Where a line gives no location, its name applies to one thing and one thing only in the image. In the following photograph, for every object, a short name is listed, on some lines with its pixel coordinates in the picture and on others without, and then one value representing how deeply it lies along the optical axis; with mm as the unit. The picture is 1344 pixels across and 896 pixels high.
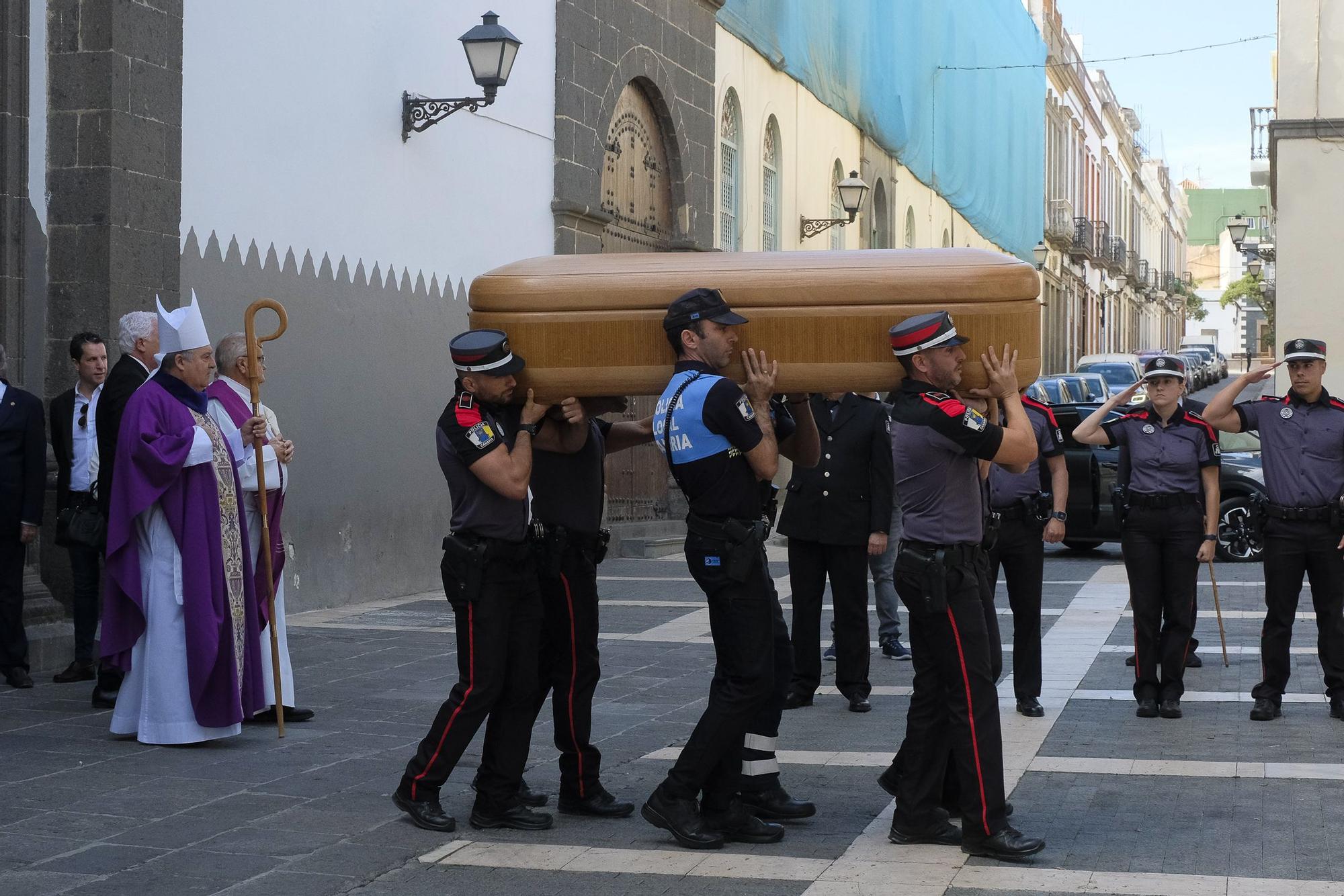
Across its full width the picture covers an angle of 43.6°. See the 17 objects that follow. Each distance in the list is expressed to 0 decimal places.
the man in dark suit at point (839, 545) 8352
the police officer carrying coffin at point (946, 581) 5398
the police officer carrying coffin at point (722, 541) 5449
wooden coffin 5508
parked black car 15250
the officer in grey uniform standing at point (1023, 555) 8125
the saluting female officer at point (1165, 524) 8141
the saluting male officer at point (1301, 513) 8008
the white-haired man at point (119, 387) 8070
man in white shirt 8852
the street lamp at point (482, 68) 12547
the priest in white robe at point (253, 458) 7719
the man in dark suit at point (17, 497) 8648
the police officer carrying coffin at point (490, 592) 5684
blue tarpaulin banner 24078
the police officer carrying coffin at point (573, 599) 6051
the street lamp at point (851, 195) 22672
